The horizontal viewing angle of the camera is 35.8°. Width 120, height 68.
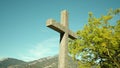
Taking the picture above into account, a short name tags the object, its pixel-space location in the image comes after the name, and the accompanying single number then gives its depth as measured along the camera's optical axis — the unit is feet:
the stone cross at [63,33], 18.17
